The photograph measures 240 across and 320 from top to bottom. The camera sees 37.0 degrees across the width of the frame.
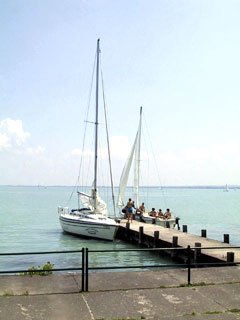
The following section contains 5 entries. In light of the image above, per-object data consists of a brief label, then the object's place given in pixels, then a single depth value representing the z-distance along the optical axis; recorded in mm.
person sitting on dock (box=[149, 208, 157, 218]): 33847
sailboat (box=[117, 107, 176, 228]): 41519
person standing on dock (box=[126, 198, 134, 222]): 32219
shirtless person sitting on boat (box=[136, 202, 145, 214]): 35569
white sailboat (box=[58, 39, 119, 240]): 26734
